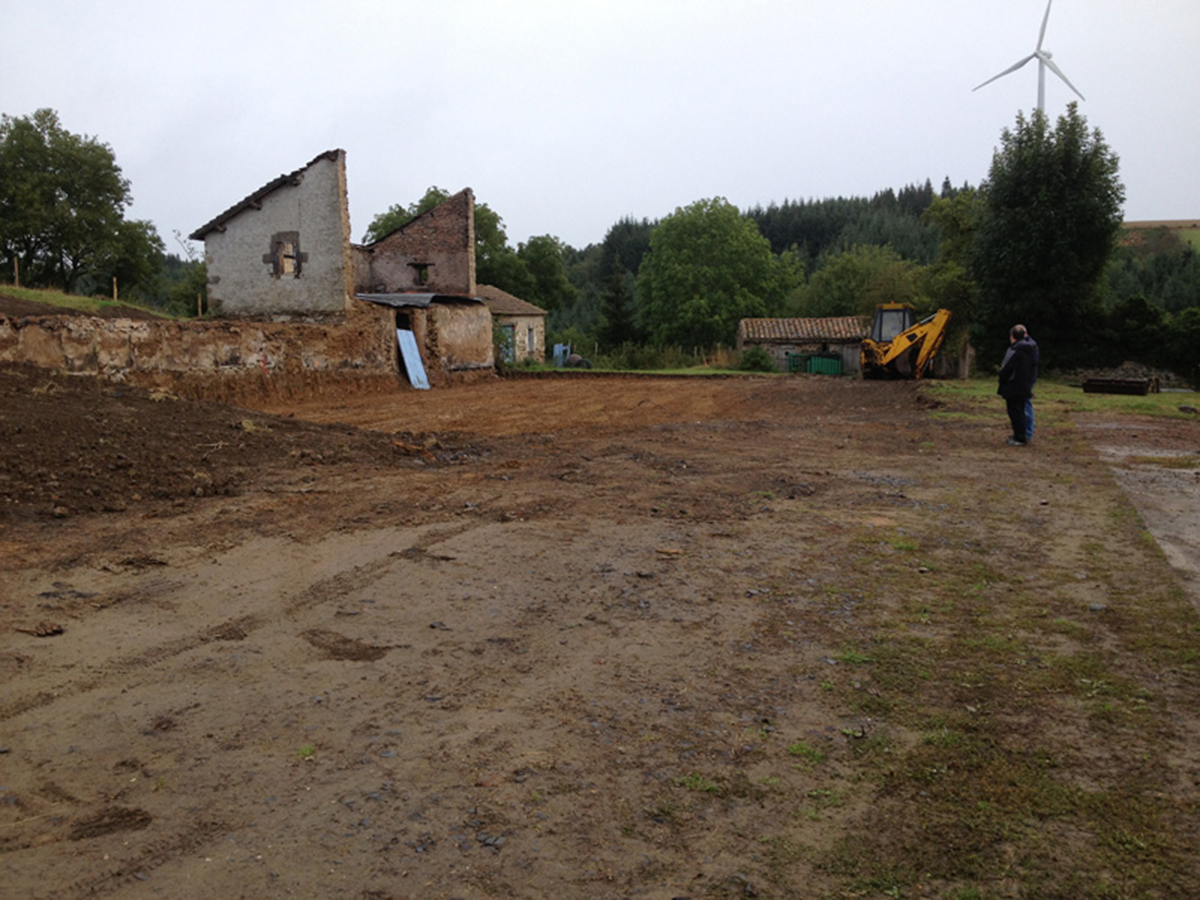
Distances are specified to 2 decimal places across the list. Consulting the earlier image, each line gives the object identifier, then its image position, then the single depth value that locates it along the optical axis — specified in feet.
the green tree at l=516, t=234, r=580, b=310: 198.90
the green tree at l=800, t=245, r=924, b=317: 181.98
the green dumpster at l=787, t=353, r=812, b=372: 135.54
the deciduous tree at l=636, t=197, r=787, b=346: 198.49
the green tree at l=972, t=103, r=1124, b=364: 82.69
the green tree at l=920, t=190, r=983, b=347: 102.99
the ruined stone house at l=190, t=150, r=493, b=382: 83.25
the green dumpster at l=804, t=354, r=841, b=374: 129.90
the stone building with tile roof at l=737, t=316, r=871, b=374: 144.05
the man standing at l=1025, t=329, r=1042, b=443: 37.81
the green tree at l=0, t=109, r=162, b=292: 122.42
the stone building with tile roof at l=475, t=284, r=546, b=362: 148.25
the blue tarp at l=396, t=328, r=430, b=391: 84.28
